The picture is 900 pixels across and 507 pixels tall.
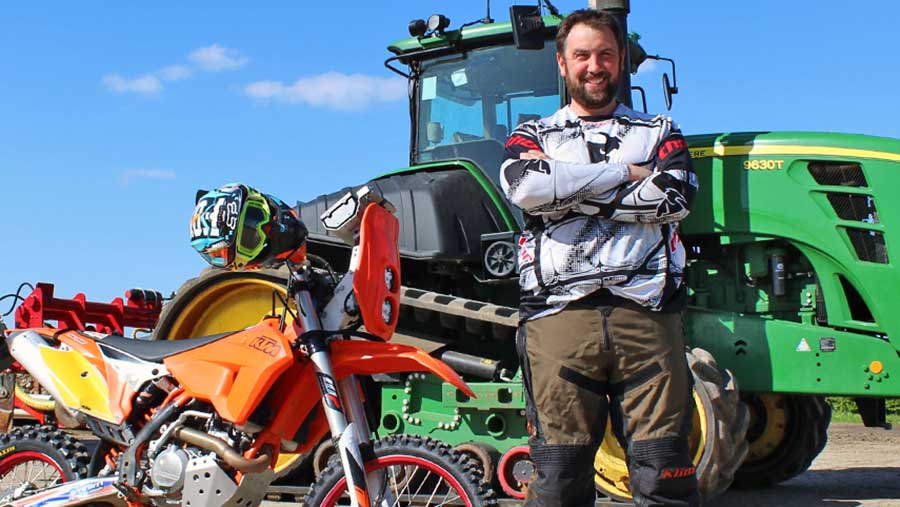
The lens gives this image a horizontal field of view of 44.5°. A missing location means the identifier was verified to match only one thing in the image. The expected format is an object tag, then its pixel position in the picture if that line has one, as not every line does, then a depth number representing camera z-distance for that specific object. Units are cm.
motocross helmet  378
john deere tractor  579
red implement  775
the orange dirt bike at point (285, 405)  378
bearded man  286
